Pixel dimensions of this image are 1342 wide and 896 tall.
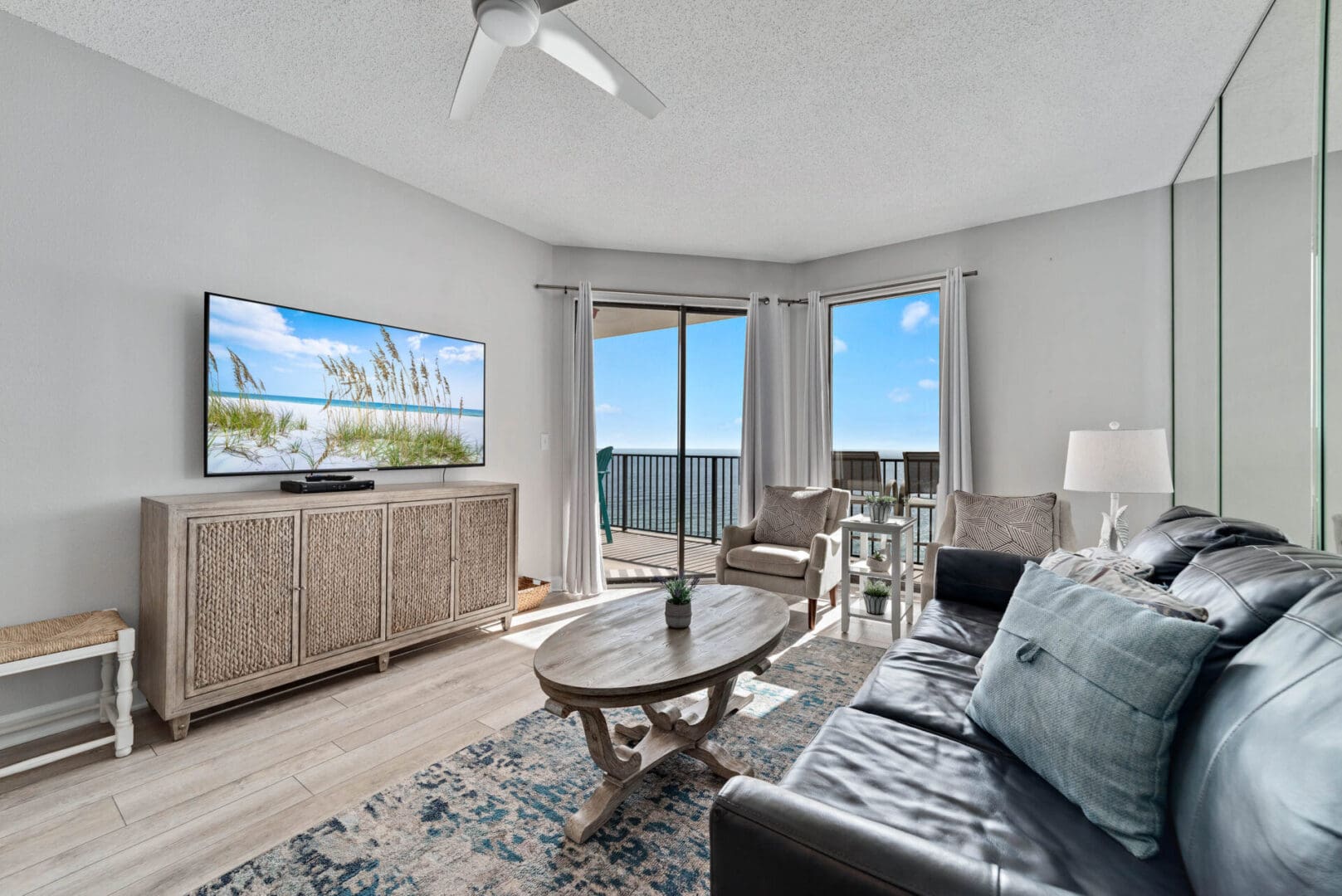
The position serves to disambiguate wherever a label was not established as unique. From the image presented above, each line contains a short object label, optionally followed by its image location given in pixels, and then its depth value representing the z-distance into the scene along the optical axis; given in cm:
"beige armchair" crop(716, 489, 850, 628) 343
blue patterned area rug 147
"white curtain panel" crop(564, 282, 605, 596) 429
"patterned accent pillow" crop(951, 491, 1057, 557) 311
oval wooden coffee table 159
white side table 325
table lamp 256
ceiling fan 165
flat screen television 258
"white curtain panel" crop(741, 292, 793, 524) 464
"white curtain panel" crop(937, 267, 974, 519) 394
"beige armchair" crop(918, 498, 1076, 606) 307
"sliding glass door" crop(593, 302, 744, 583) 479
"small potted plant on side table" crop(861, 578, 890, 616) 347
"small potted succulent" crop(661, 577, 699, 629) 204
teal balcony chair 531
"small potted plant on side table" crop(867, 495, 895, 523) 343
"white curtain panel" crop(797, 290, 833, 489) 461
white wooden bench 185
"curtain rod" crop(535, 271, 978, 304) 420
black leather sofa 68
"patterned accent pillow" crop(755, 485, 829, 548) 387
